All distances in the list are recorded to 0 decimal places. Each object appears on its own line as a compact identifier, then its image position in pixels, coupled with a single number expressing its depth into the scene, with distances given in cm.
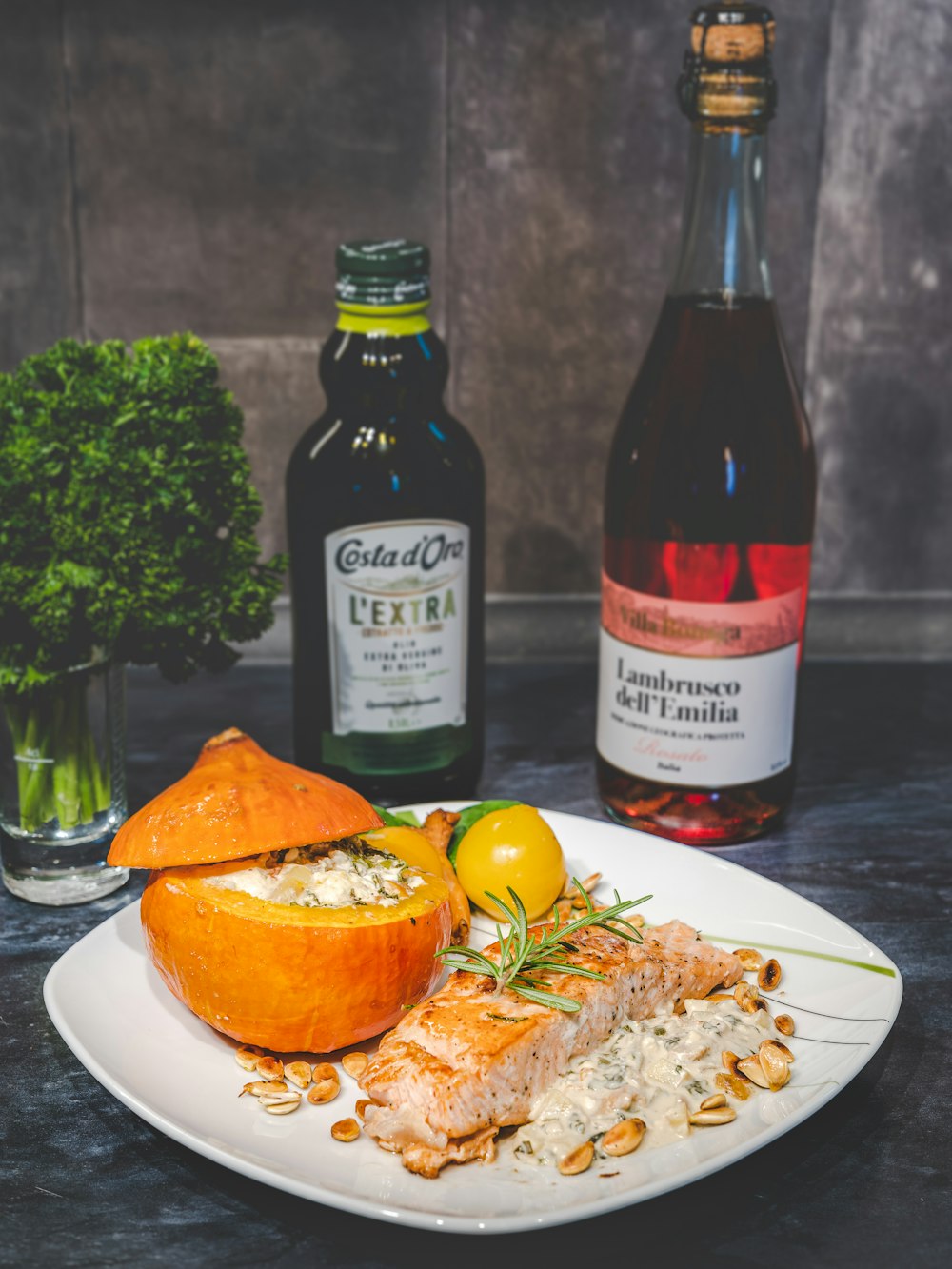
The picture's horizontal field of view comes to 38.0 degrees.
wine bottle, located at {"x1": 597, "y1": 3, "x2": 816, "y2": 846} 94
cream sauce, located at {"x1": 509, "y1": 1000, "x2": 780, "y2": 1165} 66
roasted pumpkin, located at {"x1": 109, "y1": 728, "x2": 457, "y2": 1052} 71
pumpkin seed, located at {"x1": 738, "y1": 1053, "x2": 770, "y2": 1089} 69
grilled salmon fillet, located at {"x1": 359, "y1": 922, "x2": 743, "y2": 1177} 64
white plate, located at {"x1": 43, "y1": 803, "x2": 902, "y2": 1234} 61
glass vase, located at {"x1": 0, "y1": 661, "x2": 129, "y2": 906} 91
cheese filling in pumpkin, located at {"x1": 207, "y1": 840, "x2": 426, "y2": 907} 74
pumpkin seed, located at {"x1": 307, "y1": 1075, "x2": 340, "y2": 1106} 70
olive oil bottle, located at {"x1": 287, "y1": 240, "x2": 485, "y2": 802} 96
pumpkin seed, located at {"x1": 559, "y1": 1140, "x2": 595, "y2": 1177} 63
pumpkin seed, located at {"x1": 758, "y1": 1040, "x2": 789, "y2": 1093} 69
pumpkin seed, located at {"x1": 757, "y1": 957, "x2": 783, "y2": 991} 78
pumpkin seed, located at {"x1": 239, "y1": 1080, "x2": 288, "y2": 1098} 69
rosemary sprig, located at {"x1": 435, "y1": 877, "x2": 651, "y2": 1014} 71
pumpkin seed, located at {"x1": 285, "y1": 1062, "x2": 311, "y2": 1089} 71
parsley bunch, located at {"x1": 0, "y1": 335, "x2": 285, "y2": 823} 84
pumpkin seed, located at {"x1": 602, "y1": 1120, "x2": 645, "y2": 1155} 64
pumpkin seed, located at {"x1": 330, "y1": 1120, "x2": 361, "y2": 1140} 66
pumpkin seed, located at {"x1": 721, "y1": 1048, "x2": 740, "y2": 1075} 70
